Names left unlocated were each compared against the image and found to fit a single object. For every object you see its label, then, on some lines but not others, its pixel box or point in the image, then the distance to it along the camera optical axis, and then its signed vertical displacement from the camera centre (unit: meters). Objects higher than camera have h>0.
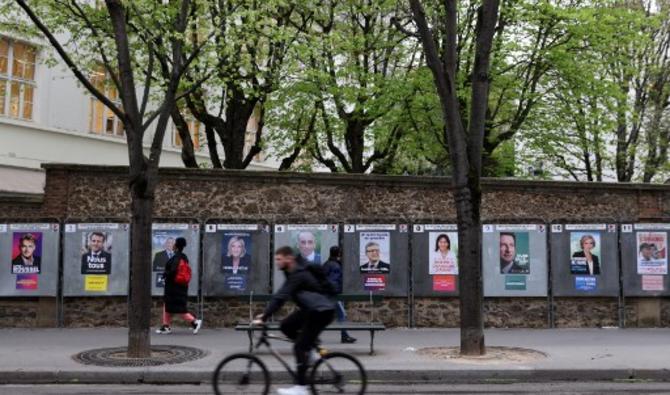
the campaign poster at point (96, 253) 14.92 +0.21
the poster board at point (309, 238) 15.20 +0.56
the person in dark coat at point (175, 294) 13.84 -0.61
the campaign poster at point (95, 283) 14.84 -0.43
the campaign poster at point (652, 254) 15.60 +0.27
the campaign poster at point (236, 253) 15.10 +0.23
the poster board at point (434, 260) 15.30 +0.11
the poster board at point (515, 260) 15.40 +0.12
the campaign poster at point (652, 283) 15.50 -0.38
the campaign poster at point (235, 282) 15.05 -0.40
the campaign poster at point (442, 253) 15.34 +0.26
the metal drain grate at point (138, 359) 10.65 -1.50
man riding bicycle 7.95 -0.46
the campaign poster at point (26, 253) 14.78 +0.20
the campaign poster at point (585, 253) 15.52 +0.28
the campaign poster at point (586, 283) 15.44 -0.38
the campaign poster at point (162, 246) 15.01 +0.37
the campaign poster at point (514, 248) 15.52 +0.39
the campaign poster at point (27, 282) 14.72 -0.41
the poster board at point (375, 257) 15.30 +0.17
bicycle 8.05 -1.28
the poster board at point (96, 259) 14.84 +0.08
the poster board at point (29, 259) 14.73 +0.08
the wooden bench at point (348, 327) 11.20 -1.03
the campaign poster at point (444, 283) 15.30 -0.40
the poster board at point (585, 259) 15.45 +0.15
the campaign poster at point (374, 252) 15.36 +0.27
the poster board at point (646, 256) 15.52 +0.22
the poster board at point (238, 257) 15.07 +0.14
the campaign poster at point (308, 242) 15.25 +0.48
